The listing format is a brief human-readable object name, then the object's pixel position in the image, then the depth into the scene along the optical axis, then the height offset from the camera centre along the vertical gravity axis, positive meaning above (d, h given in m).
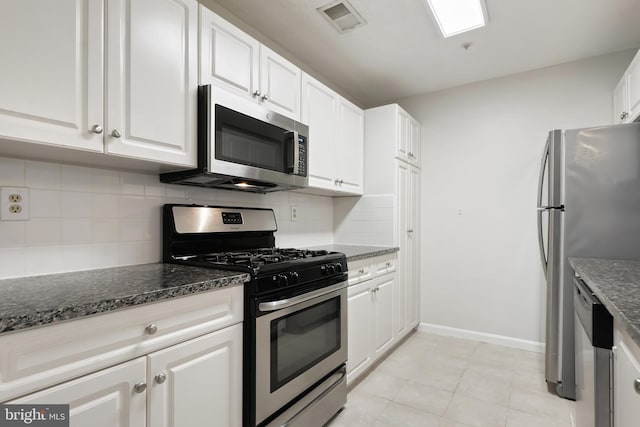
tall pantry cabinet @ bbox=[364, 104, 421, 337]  2.93 +0.33
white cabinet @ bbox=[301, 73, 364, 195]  2.34 +0.58
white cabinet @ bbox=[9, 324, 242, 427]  0.93 -0.57
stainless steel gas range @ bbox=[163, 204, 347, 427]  1.42 -0.47
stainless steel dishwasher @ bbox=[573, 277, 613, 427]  1.17 -0.57
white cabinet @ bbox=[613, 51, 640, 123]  2.11 +0.81
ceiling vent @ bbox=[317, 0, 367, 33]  2.07 +1.29
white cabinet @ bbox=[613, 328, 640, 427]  0.88 -0.49
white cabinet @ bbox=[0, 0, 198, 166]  1.05 +0.51
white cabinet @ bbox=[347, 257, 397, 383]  2.24 -0.78
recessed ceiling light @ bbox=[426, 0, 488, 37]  2.03 +1.28
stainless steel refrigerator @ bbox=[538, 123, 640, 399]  2.01 +0.01
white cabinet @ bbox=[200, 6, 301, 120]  1.62 +0.81
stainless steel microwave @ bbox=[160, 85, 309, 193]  1.58 +0.36
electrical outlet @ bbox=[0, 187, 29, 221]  1.26 +0.04
